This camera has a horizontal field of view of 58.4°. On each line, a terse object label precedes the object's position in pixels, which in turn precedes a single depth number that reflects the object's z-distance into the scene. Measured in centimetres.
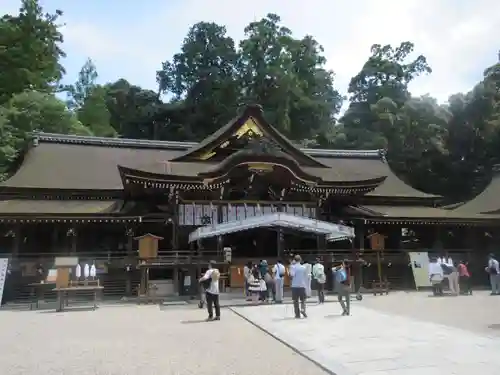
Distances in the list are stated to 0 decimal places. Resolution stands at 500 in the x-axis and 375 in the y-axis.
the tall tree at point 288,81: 4928
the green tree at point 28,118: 2694
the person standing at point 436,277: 1720
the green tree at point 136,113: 5109
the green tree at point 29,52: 3638
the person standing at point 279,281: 1512
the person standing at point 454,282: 1744
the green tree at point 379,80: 5238
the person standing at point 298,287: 1123
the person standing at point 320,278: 1445
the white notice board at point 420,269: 1944
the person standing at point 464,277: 1775
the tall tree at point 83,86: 6225
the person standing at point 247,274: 1574
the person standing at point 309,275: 1517
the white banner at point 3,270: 1568
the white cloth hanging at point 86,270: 1560
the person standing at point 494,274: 1711
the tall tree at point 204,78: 5025
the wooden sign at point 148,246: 1673
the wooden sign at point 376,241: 1983
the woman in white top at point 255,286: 1470
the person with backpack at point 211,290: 1117
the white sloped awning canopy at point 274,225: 1662
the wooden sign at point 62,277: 1470
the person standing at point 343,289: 1170
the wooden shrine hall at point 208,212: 1759
